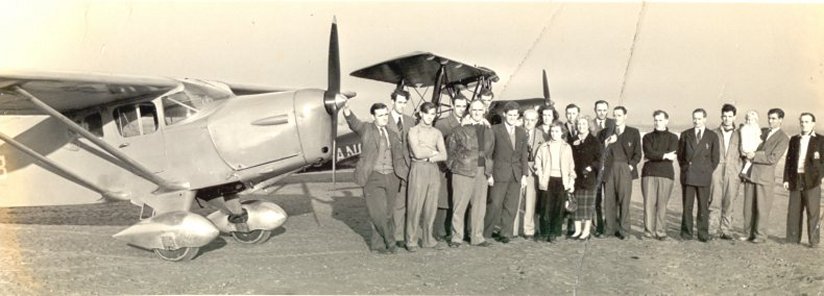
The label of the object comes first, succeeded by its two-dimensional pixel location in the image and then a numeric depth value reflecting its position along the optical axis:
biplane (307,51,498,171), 10.97
